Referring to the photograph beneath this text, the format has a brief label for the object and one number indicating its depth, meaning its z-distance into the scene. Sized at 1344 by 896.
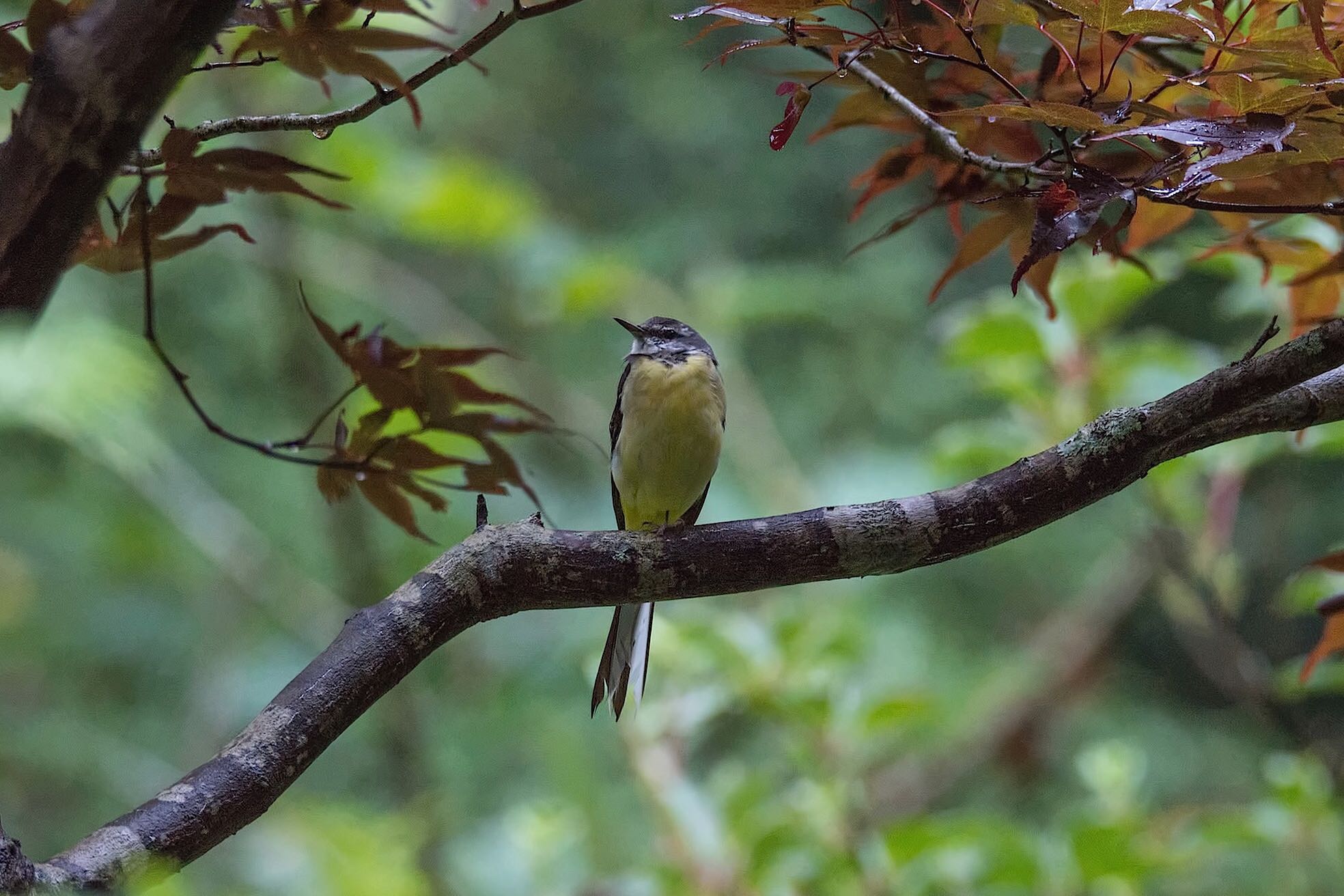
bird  8.54
